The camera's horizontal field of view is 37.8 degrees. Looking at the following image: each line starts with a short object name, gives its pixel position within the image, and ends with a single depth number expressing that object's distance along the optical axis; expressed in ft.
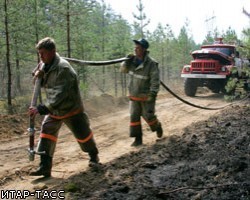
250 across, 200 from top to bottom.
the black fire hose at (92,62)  21.36
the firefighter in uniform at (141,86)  24.23
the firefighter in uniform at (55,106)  16.98
